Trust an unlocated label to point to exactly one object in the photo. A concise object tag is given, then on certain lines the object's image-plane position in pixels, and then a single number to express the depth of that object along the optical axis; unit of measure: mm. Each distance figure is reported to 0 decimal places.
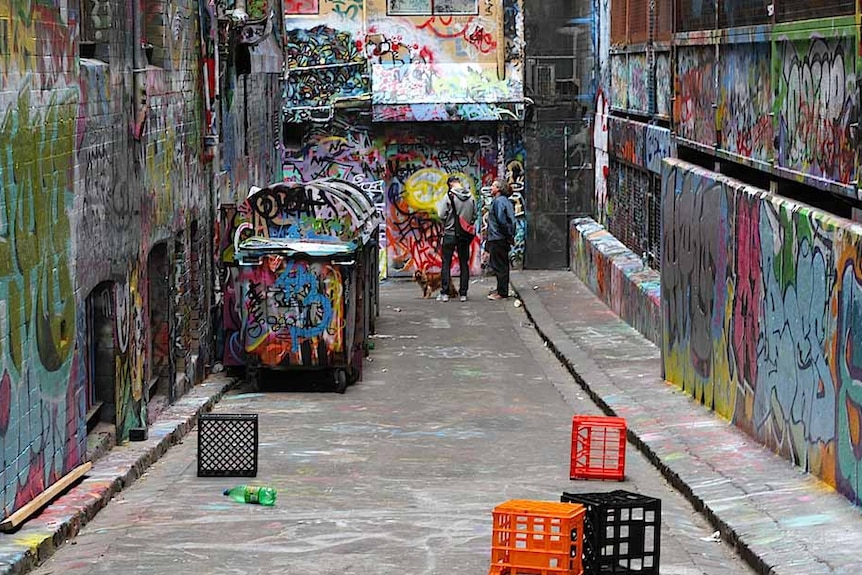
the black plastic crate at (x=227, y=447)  13227
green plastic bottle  12016
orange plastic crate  9148
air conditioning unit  30047
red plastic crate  13078
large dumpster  17953
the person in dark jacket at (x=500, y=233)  27453
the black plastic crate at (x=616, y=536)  9383
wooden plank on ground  10375
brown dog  27797
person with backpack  27281
